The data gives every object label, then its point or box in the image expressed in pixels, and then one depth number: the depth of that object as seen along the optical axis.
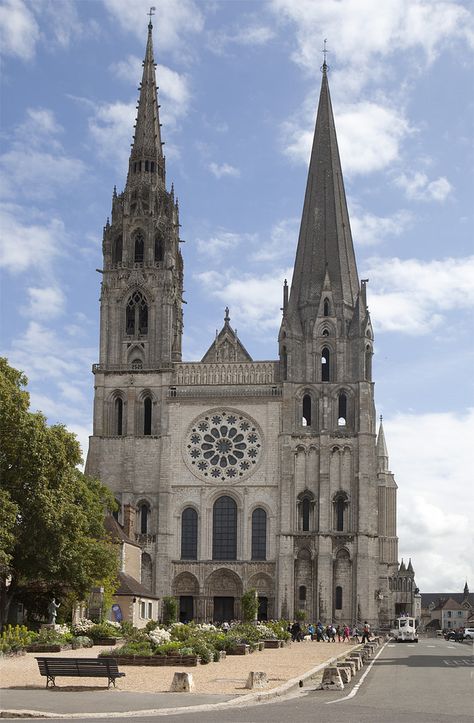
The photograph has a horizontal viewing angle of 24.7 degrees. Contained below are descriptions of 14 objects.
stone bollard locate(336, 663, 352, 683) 27.06
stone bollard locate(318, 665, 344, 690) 24.98
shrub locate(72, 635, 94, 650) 40.22
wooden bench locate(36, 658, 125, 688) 23.64
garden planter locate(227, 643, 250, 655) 40.25
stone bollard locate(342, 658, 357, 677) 30.58
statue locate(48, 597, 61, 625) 47.00
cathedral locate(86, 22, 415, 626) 76.62
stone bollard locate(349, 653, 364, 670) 33.71
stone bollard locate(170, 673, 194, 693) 23.36
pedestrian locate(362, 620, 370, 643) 60.69
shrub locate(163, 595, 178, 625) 72.70
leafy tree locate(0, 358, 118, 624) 39.97
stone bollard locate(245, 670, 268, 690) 24.58
